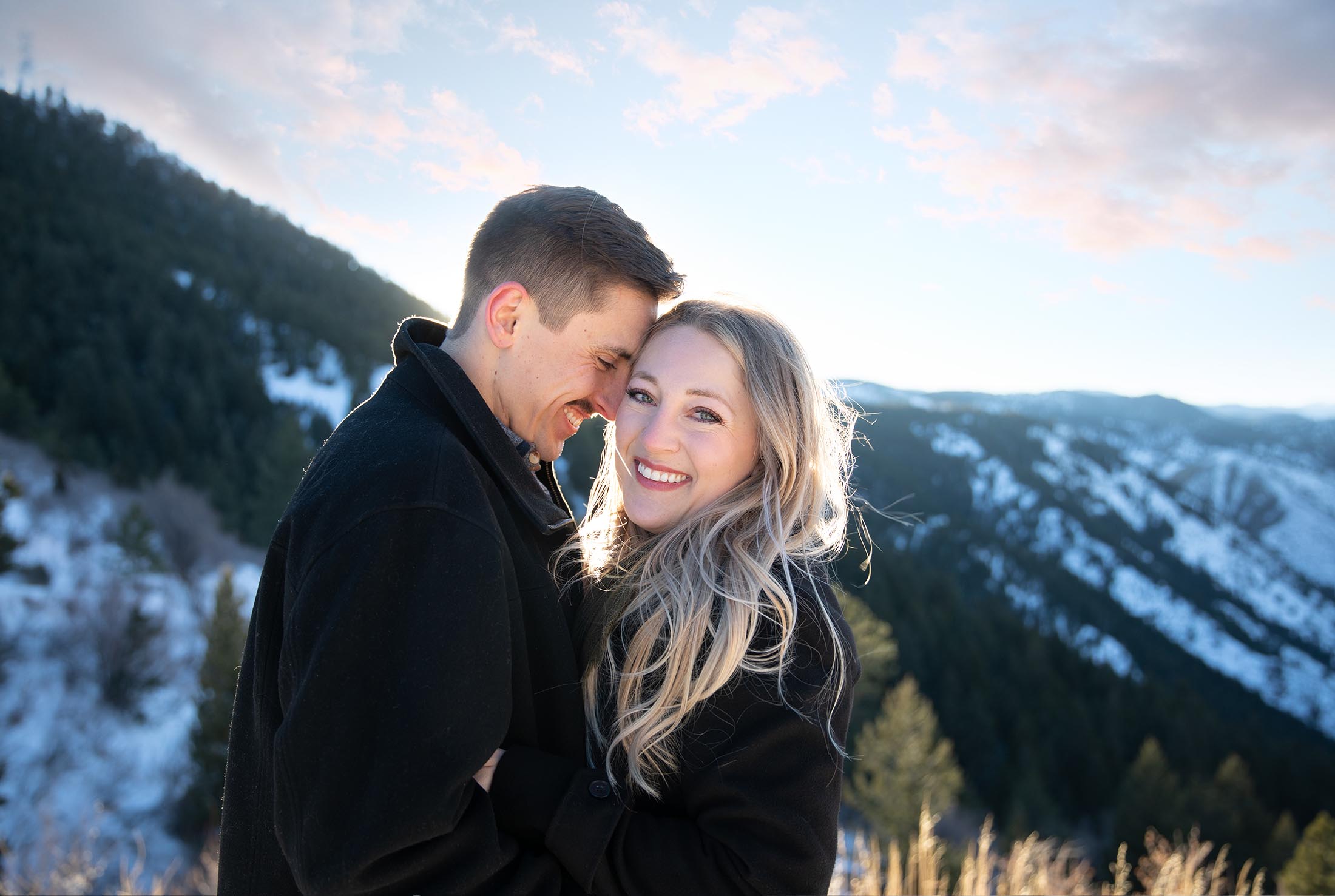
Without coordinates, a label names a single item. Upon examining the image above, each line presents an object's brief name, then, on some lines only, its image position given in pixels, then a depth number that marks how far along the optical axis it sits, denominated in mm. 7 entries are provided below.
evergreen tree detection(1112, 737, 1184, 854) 28156
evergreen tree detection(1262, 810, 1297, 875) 26438
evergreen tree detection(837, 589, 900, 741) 13711
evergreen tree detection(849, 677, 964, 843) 18719
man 1211
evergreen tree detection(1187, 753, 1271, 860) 28797
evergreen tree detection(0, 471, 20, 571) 14595
